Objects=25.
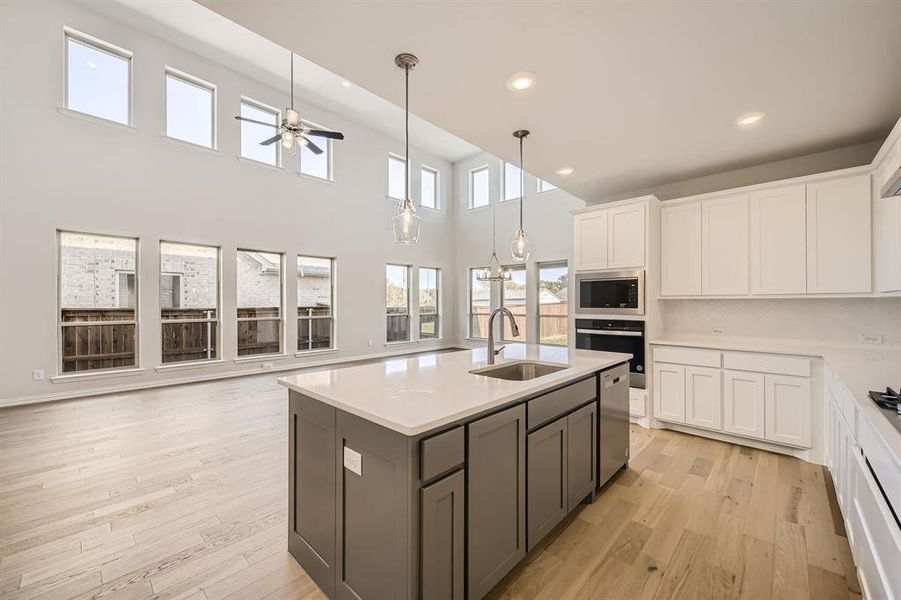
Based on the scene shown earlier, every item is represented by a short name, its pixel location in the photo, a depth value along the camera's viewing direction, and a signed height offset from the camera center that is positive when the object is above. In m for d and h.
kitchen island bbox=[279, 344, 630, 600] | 1.33 -0.75
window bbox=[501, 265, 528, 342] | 8.12 +0.05
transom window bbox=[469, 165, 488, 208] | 9.03 +2.77
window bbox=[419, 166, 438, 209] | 9.05 +2.79
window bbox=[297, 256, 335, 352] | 7.00 -0.07
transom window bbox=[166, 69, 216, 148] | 5.60 +2.96
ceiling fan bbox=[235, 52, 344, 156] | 4.43 +2.08
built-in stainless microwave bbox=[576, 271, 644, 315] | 3.88 +0.07
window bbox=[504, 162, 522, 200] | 8.47 +2.69
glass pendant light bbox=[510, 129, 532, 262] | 3.23 +0.47
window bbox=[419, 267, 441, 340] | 9.06 -0.12
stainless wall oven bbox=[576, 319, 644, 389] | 3.87 -0.43
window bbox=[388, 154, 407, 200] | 8.53 +2.89
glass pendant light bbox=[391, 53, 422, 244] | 2.25 +0.48
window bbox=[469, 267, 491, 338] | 8.96 -0.14
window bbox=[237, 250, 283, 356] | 6.31 -0.05
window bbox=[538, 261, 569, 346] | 7.53 -0.08
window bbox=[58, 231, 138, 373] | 4.83 -0.02
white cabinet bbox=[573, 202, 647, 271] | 3.90 +0.68
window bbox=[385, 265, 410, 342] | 8.44 -0.06
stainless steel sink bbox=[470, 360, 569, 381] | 2.46 -0.48
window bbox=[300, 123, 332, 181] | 7.04 +2.67
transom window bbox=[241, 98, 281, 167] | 6.32 +2.89
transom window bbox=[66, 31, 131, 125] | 4.83 +2.99
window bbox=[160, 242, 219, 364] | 5.56 -0.04
